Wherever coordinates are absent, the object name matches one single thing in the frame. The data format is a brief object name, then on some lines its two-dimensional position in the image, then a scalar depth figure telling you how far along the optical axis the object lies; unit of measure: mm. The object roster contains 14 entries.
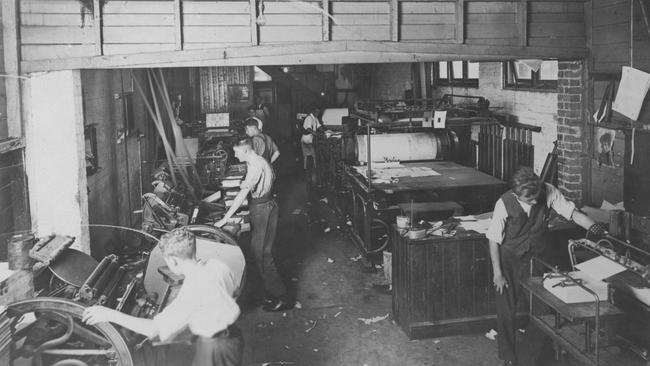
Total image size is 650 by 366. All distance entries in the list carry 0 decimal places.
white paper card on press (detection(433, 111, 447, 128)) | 8594
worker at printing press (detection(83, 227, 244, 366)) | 3639
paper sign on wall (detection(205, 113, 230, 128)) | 15328
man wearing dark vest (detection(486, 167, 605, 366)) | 5281
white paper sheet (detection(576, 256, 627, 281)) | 4320
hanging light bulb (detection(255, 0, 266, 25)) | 6430
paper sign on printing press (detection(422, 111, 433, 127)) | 8930
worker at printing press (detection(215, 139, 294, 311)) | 7168
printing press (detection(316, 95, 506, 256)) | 8477
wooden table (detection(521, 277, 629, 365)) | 3998
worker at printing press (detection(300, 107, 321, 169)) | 15148
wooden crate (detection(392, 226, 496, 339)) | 6137
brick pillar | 7145
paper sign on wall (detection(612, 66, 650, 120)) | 5914
